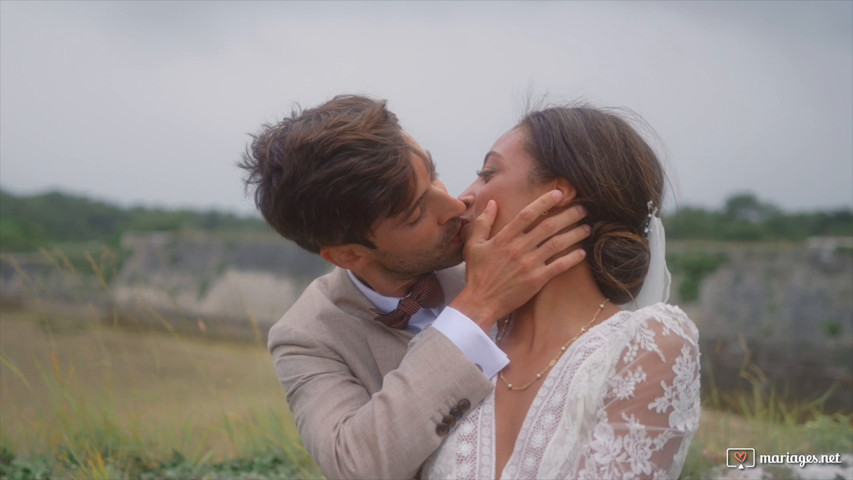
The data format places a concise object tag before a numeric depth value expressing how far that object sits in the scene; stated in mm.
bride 2107
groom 2266
